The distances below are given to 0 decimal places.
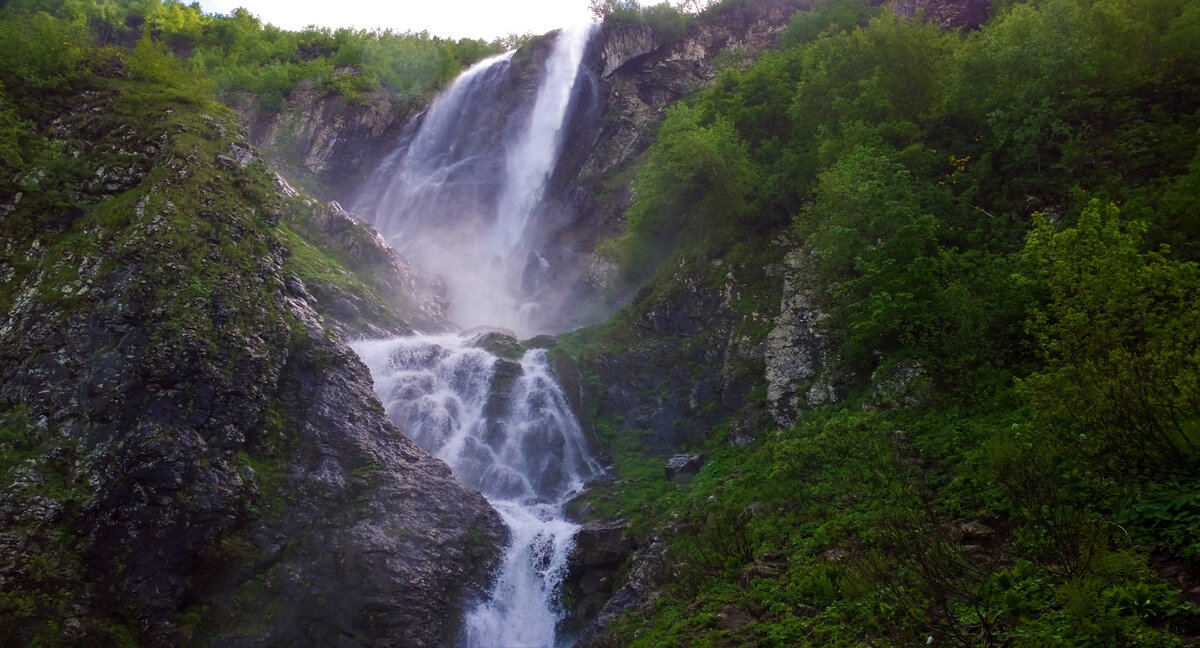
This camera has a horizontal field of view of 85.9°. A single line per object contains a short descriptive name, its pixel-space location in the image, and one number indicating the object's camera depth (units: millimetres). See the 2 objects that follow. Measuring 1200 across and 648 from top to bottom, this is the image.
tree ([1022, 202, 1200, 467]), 6648
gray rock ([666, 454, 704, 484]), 19438
